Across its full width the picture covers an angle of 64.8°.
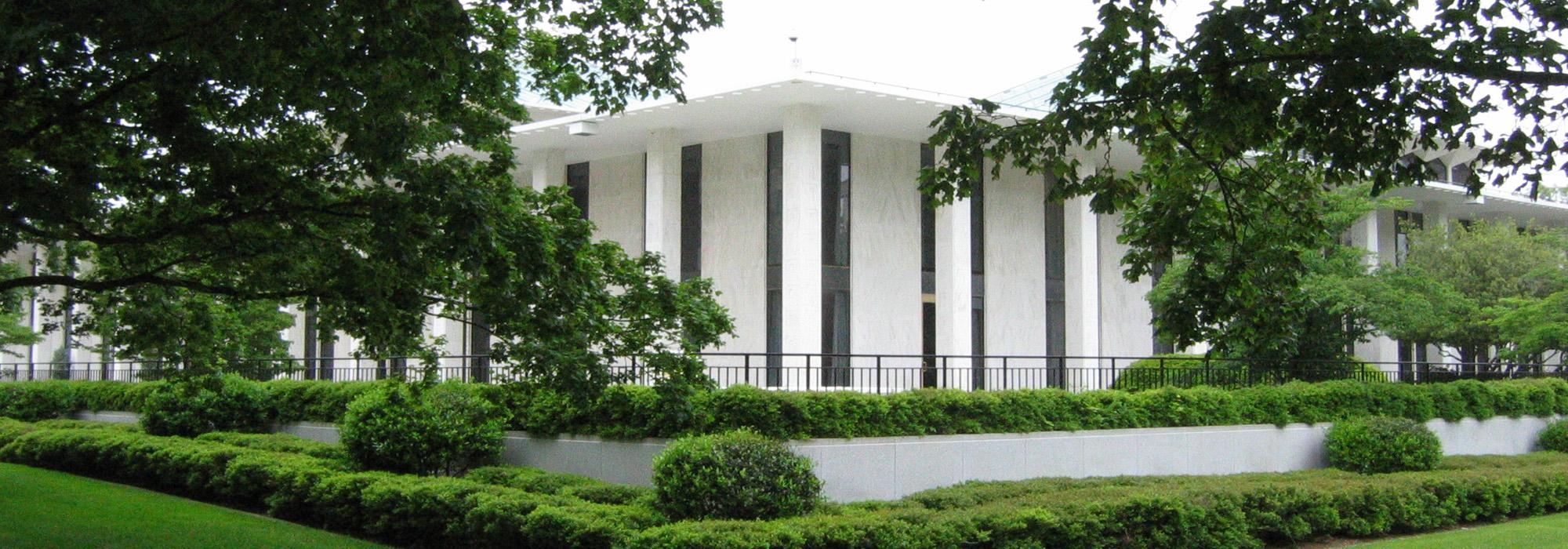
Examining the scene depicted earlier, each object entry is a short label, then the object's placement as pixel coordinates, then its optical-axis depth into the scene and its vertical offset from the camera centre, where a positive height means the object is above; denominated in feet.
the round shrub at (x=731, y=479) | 41.09 -4.38
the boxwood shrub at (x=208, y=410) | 73.41 -3.57
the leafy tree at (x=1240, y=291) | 35.96 +1.67
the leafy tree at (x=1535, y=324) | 107.14 +1.96
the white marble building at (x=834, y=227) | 84.17 +9.33
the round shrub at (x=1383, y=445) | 69.10 -5.61
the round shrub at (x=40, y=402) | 95.45 -3.96
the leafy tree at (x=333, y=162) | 32.14 +5.71
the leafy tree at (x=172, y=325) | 46.65 +0.98
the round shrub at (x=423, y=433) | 54.95 -3.73
